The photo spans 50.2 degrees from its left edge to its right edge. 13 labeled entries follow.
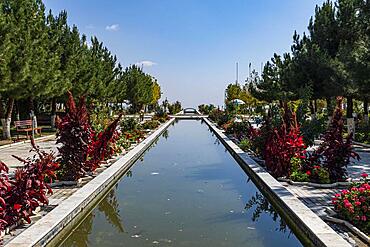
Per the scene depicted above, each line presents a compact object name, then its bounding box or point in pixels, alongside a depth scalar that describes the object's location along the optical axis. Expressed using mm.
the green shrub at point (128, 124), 20406
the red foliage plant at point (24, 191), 5514
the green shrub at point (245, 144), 14961
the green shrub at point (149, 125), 26416
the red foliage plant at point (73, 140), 8625
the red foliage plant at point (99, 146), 9833
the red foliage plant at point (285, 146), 9383
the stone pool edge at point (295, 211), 5172
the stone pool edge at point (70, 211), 5215
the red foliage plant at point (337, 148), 8719
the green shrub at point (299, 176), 8844
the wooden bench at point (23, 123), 17625
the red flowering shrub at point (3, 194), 5148
